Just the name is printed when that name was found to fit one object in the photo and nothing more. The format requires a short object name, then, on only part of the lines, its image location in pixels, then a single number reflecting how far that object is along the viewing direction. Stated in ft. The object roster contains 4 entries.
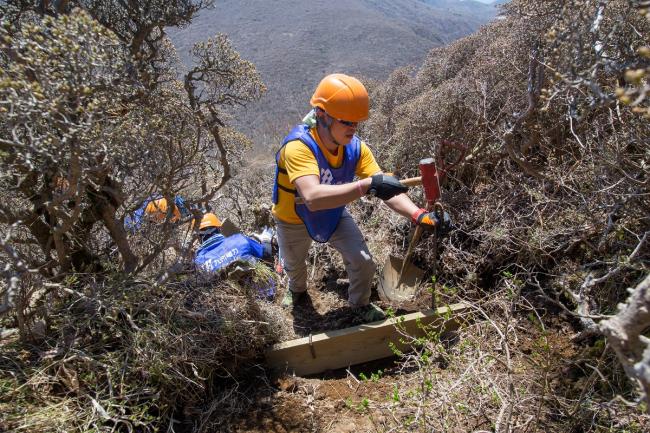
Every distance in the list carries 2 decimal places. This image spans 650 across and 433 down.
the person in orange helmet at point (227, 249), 10.30
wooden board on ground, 9.57
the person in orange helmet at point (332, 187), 8.41
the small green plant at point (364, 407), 6.46
